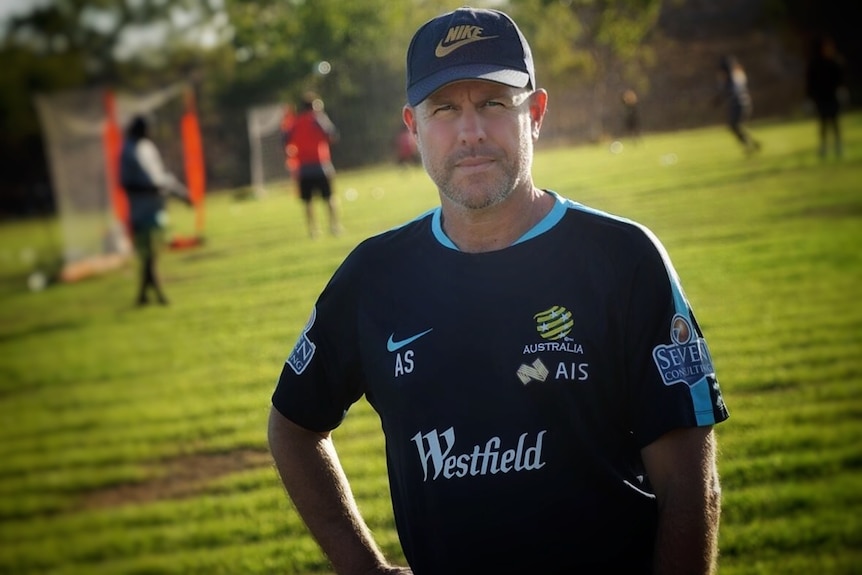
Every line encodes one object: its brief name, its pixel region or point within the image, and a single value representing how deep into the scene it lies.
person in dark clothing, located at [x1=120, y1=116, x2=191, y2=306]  12.55
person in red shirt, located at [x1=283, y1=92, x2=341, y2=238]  15.07
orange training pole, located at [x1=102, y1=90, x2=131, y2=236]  18.20
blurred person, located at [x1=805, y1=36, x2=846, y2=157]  16.12
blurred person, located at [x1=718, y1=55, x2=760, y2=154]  16.08
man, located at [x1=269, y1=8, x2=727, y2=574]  2.29
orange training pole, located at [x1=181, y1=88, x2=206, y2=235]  18.79
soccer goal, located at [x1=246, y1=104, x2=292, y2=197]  28.94
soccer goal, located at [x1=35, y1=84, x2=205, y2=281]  20.39
